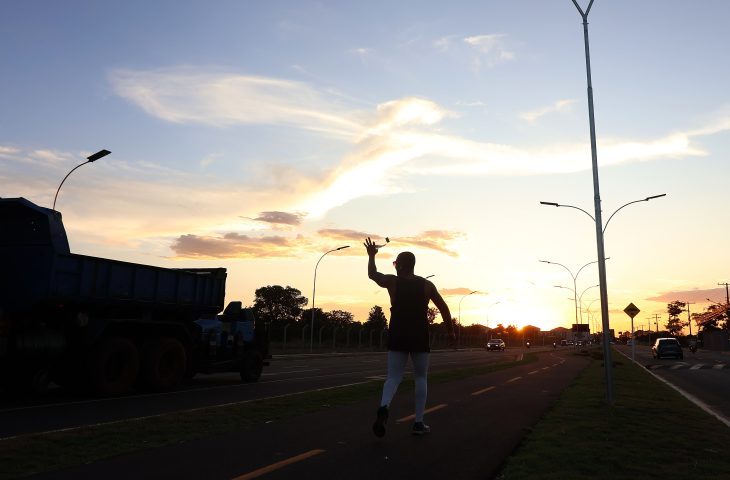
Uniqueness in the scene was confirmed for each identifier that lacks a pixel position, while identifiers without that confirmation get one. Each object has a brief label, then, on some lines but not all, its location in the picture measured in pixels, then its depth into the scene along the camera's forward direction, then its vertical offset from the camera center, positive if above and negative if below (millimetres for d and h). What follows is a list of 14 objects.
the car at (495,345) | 72938 +1088
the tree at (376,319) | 149050 +8137
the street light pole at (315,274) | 48888 +5873
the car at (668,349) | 43003 +741
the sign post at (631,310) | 23503 +1840
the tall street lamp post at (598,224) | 11750 +2795
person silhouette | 7090 +368
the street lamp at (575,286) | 49394 +6200
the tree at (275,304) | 149000 +10482
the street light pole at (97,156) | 22638 +6817
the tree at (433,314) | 161000 +10158
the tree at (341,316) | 162812 +9024
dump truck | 12086 +580
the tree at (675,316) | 188125 +13179
